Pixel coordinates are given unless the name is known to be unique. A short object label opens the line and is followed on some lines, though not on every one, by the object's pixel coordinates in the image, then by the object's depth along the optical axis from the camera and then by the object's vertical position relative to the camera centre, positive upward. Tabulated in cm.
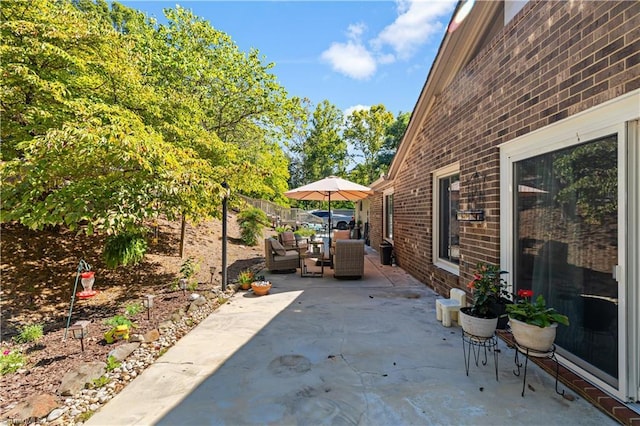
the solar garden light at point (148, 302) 460 -134
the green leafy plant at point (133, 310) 491 -159
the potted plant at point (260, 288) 596 -144
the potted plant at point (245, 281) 647 -142
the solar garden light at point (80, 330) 351 -136
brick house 230 +57
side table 777 -118
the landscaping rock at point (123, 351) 332 -156
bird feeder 405 -91
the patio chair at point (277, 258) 786 -113
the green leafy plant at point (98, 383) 280 -159
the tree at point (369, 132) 2900 +833
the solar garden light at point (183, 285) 586 -137
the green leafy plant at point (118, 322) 410 -149
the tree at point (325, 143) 3103 +754
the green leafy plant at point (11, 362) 346 -176
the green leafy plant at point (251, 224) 1220 -36
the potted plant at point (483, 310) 292 -96
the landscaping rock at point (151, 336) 382 -156
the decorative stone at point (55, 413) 238 -161
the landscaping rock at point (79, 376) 273 -155
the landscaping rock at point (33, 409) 238 -159
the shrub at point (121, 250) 623 -73
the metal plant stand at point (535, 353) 248 -116
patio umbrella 821 +75
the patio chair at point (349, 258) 710 -102
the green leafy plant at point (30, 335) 439 -177
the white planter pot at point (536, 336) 246 -100
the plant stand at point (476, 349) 298 -154
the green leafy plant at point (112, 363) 308 -156
